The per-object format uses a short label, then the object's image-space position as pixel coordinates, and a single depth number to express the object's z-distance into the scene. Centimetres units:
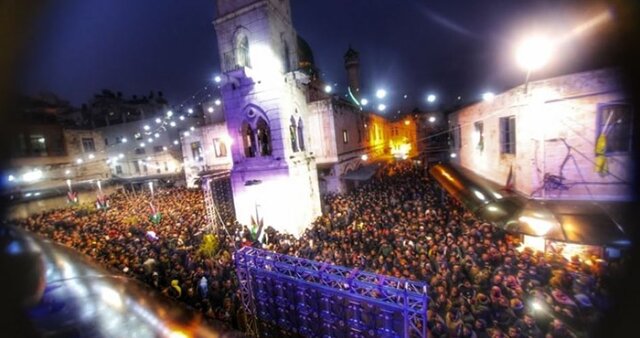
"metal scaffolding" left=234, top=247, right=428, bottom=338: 569
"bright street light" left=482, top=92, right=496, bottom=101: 1054
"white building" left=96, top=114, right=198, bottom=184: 2995
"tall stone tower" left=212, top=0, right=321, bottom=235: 1282
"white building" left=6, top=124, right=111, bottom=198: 1902
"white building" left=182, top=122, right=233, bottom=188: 2394
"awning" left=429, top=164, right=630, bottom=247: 632
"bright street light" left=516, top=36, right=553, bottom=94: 738
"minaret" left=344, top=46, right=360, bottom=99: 3409
